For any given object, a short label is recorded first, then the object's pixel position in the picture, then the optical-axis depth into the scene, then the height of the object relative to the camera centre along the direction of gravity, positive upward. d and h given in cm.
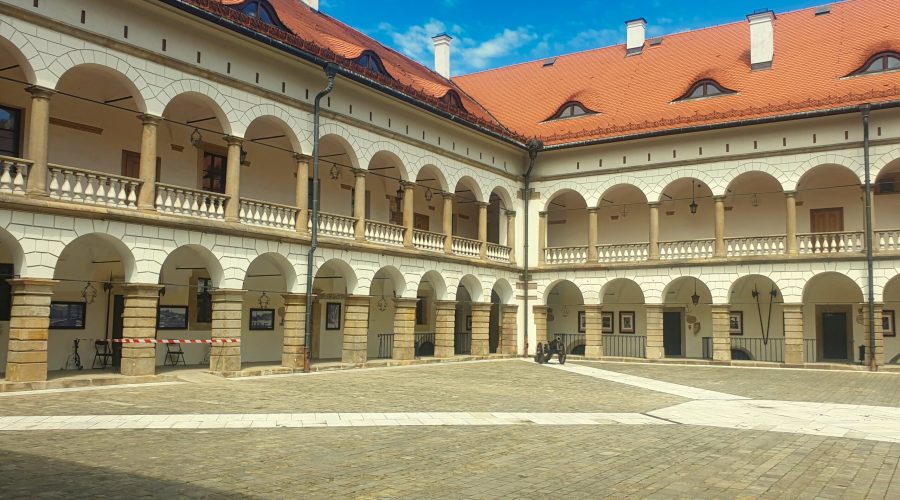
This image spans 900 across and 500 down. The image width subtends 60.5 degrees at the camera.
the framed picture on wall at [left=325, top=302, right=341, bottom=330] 2537 -9
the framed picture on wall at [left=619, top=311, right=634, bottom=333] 3077 -12
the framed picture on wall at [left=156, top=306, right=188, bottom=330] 2061 -23
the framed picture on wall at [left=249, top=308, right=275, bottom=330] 2298 -23
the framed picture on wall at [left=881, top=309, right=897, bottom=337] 2617 +1
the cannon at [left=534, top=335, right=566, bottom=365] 2548 -114
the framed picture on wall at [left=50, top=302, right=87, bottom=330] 1838 -19
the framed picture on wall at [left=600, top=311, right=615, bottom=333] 3120 -11
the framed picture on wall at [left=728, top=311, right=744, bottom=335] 2878 -5
